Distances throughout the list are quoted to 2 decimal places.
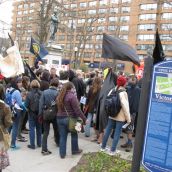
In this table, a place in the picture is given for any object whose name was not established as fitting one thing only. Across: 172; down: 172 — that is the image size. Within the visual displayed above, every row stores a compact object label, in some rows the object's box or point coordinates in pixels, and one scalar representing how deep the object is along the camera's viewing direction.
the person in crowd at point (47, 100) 4.33
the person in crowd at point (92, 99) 5.18
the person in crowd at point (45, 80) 4.80
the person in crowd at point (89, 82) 6.09
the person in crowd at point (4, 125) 3.02
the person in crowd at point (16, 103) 4.51
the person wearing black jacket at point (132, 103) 4.80
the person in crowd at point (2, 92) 3.35
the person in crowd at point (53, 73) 5.98
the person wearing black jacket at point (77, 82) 5.76
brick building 44.09
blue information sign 2.07
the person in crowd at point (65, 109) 4.10
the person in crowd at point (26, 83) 5.26
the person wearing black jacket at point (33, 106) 4.55
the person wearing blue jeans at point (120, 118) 4.20
